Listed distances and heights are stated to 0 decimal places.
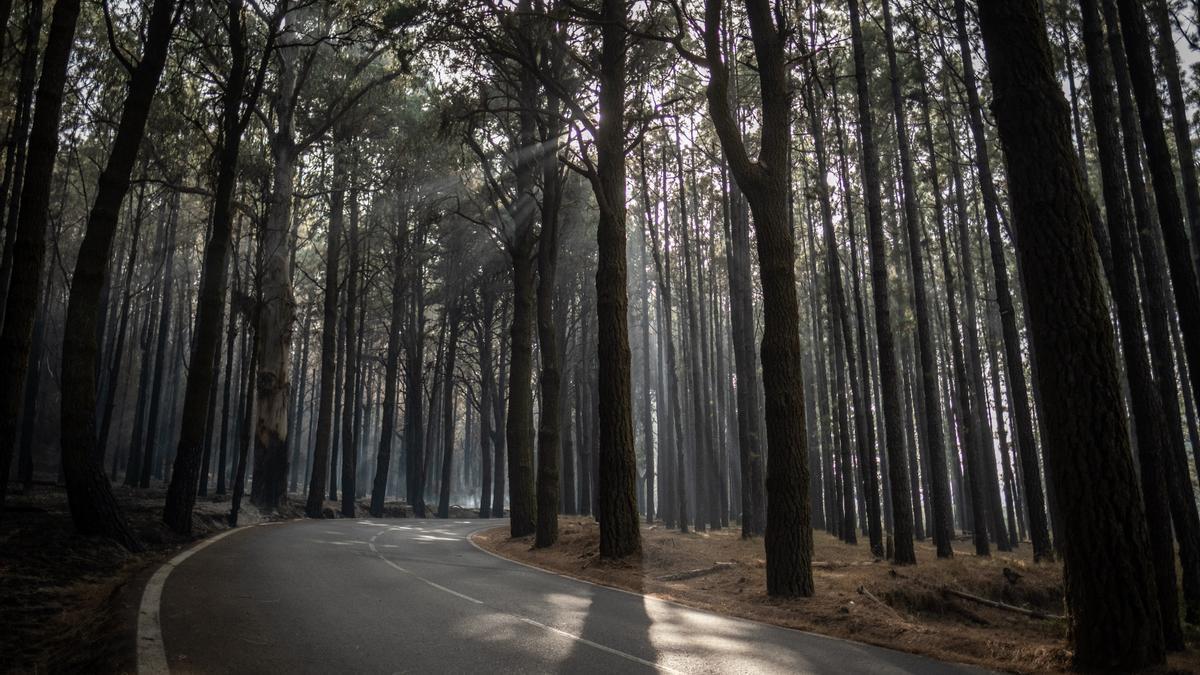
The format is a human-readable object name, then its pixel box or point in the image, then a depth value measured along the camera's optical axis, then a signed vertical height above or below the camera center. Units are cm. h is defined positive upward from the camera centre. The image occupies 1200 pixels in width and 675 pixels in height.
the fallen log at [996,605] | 890 -196
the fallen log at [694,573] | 1141 -182
